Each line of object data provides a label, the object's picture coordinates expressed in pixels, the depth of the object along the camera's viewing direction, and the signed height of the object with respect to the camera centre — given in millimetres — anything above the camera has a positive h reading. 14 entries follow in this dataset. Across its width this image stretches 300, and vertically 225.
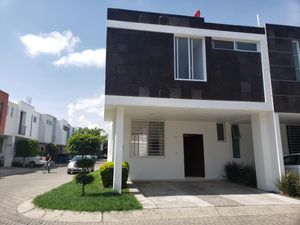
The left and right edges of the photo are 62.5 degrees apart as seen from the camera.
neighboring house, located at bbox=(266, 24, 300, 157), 10586 +3859
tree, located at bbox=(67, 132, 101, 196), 9367 +329
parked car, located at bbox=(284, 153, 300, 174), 10399 -313
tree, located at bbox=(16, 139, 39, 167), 27375 +842
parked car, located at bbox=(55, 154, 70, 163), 36594 -336
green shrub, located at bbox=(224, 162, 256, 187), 11930 -877
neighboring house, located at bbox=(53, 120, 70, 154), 45844 +4162
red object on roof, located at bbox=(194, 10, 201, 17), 11468 +6543
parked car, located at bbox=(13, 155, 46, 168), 27750 -583
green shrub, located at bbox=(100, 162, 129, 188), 10094 -779
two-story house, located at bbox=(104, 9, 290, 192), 9750 +3317
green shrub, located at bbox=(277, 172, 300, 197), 9320 -1071
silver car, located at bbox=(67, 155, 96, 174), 20466 -1095
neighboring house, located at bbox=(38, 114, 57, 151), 38438 +4148
